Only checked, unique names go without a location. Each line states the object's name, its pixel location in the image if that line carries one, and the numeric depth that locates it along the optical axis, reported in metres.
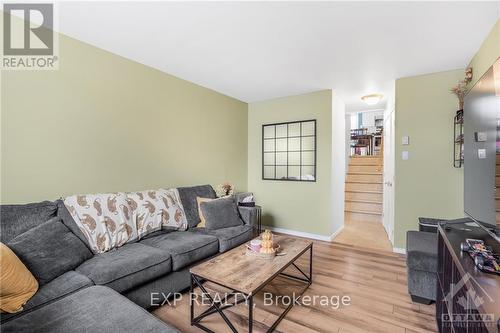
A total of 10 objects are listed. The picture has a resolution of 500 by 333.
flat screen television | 1.19
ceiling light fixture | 3.84
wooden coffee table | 1.49
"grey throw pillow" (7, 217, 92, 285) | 1.48
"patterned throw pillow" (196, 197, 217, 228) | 2.86
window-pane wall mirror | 3.90
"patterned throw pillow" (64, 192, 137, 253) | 1.96
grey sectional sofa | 1.12
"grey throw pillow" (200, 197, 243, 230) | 2.76
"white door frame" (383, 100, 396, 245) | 3.53
